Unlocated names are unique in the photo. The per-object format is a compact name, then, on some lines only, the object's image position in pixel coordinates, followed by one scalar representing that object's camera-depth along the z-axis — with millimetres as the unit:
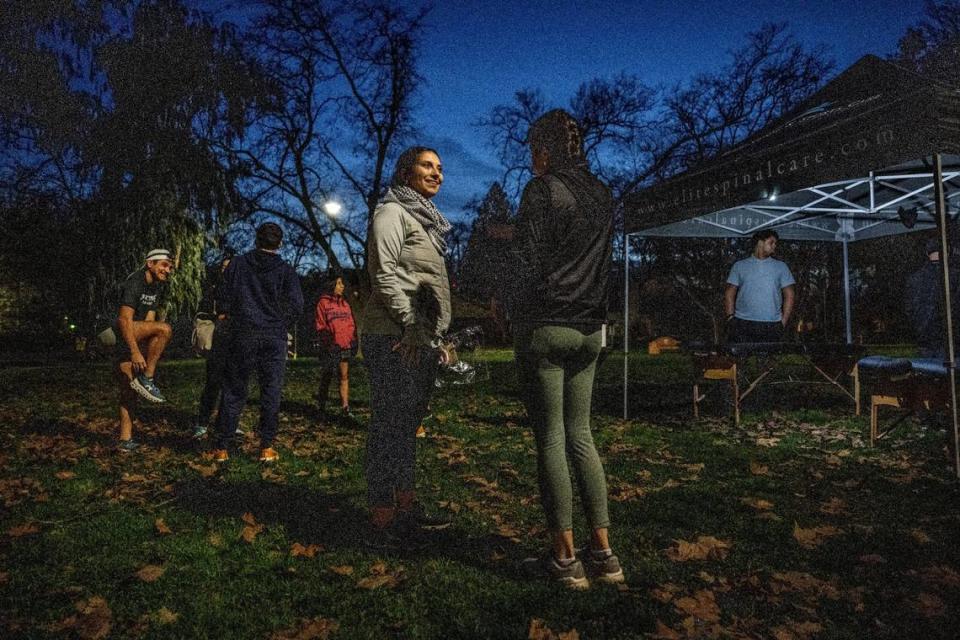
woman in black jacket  2828
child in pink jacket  8398
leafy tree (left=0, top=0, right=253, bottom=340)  12547
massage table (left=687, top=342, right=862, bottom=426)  7230
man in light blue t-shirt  7750
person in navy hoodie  5387
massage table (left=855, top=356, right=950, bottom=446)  5383
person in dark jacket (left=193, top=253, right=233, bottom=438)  6297
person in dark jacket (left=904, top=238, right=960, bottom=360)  6211
